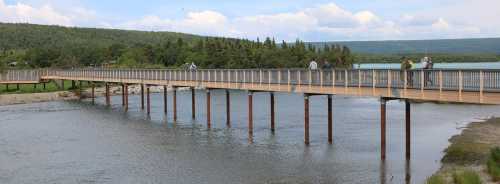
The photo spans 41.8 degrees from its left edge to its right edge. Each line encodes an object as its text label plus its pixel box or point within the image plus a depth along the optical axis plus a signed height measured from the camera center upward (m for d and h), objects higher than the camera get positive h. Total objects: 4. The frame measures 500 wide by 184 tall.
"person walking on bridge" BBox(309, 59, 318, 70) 38.19 -0.16
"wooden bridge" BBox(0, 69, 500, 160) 26.16 -1.12
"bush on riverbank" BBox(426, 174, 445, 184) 22.31 -4.25
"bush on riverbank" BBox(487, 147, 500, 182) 24.52 -4.06
